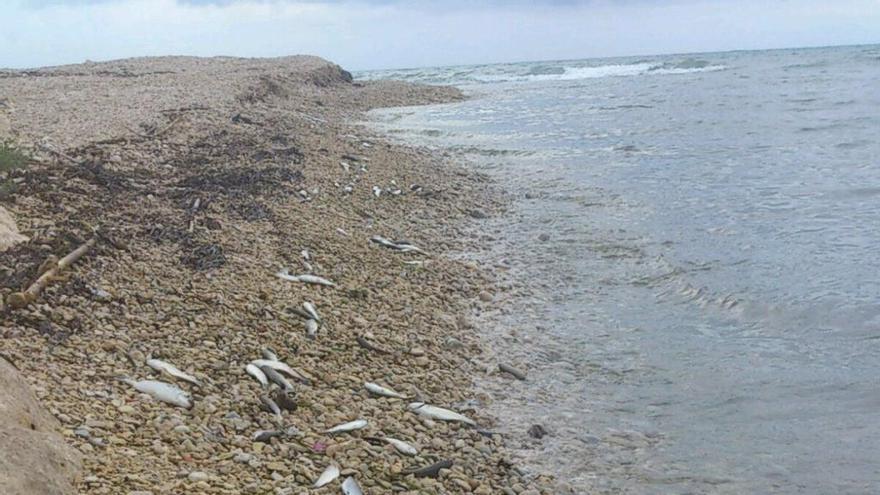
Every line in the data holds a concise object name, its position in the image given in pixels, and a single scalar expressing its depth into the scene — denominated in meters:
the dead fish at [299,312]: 7.17
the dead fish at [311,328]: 6.86
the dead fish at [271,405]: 5.32
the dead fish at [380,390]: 6.09
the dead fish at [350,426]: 5.29
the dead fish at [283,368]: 5.94
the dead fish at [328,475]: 4.57
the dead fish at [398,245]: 10.20
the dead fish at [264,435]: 4.89
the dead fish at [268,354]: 6.13
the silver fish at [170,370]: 5.34
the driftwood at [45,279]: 5.52
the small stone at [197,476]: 4.14
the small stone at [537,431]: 5.85
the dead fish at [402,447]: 5.23
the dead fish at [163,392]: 4.99
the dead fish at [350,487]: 4.54
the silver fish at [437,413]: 5.89
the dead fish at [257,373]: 5.68
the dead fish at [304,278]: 8.06
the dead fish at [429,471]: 4.97
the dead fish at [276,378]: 5.71
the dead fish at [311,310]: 7.19
